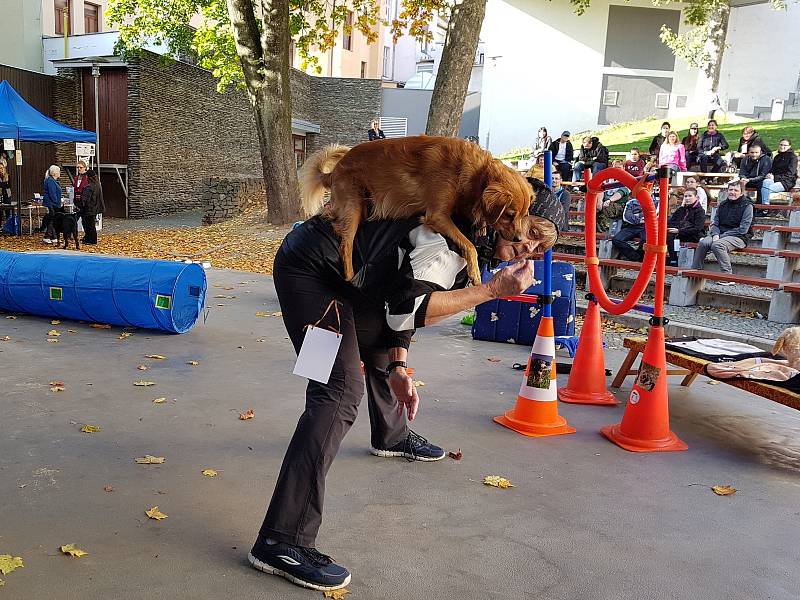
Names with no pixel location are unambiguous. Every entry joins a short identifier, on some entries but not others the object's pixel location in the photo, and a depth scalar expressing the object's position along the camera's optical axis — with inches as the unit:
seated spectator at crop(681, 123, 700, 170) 675.4
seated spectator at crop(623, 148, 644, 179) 541.6
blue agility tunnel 273.0
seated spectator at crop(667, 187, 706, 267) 438.9
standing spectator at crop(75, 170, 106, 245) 585.9
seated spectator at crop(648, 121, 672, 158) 655.8
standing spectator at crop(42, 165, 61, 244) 593.0
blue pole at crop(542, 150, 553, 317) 190.2
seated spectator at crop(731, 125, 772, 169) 583.5
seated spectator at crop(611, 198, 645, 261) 446.3
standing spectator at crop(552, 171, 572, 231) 549.8
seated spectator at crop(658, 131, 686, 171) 642.1
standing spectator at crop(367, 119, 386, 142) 701.3
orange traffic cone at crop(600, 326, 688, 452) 183.3
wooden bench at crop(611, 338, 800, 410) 173.9
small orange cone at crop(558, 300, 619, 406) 219.9
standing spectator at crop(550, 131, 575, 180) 681.7
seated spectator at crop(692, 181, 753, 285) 415.8
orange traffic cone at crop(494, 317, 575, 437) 189.5
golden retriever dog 95.0
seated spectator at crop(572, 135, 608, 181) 654.5
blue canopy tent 585.3
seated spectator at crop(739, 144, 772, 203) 552.1
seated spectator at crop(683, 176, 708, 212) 461.4
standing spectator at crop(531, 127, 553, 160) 789.2
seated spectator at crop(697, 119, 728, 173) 645.9
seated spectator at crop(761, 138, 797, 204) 561.6
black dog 586.2
